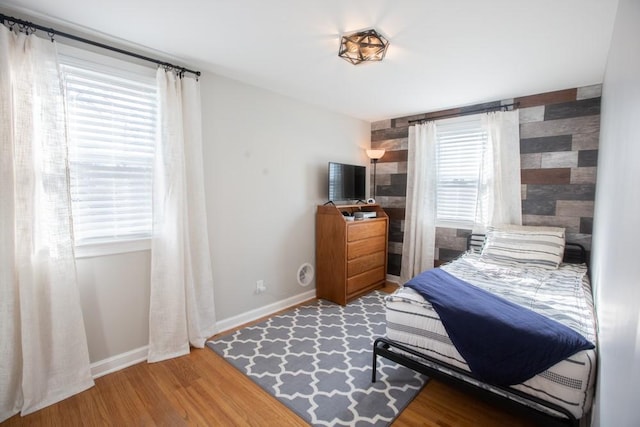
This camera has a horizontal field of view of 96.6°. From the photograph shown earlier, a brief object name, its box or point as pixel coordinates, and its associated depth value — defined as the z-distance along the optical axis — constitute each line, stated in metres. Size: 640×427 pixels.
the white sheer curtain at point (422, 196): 3.93
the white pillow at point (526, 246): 2.81
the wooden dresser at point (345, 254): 3.45
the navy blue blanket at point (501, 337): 1.45
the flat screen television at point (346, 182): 3.72
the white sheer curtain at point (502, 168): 3.28
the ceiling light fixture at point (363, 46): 1.99
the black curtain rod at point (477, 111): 3.30
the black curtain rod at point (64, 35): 1.73
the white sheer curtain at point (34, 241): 1.71
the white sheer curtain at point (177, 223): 2.33
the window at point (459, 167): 3.63
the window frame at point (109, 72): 1.99
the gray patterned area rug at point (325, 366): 1.86
